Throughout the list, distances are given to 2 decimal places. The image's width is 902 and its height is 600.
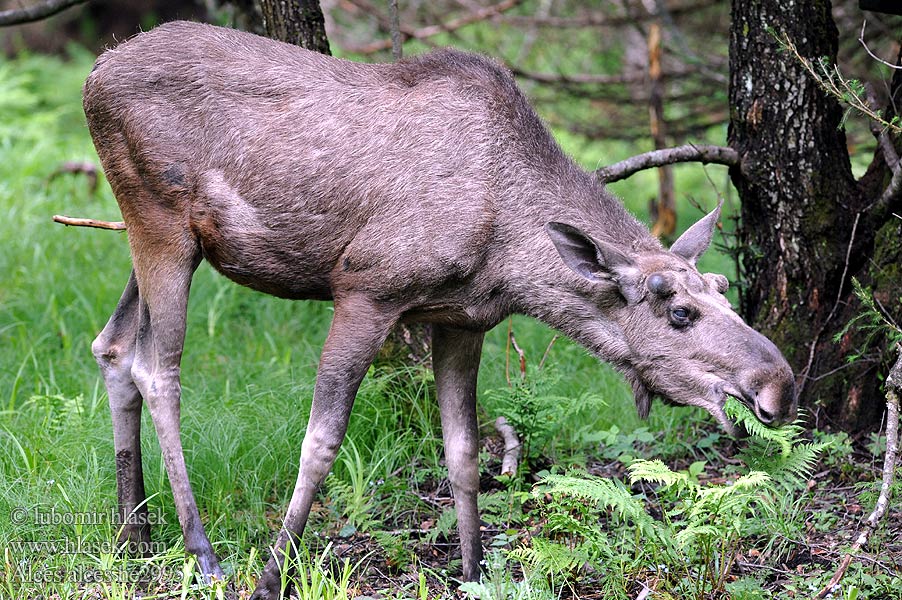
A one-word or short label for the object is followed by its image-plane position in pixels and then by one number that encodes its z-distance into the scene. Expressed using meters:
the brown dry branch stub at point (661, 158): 12.16
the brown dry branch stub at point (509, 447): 12.20
